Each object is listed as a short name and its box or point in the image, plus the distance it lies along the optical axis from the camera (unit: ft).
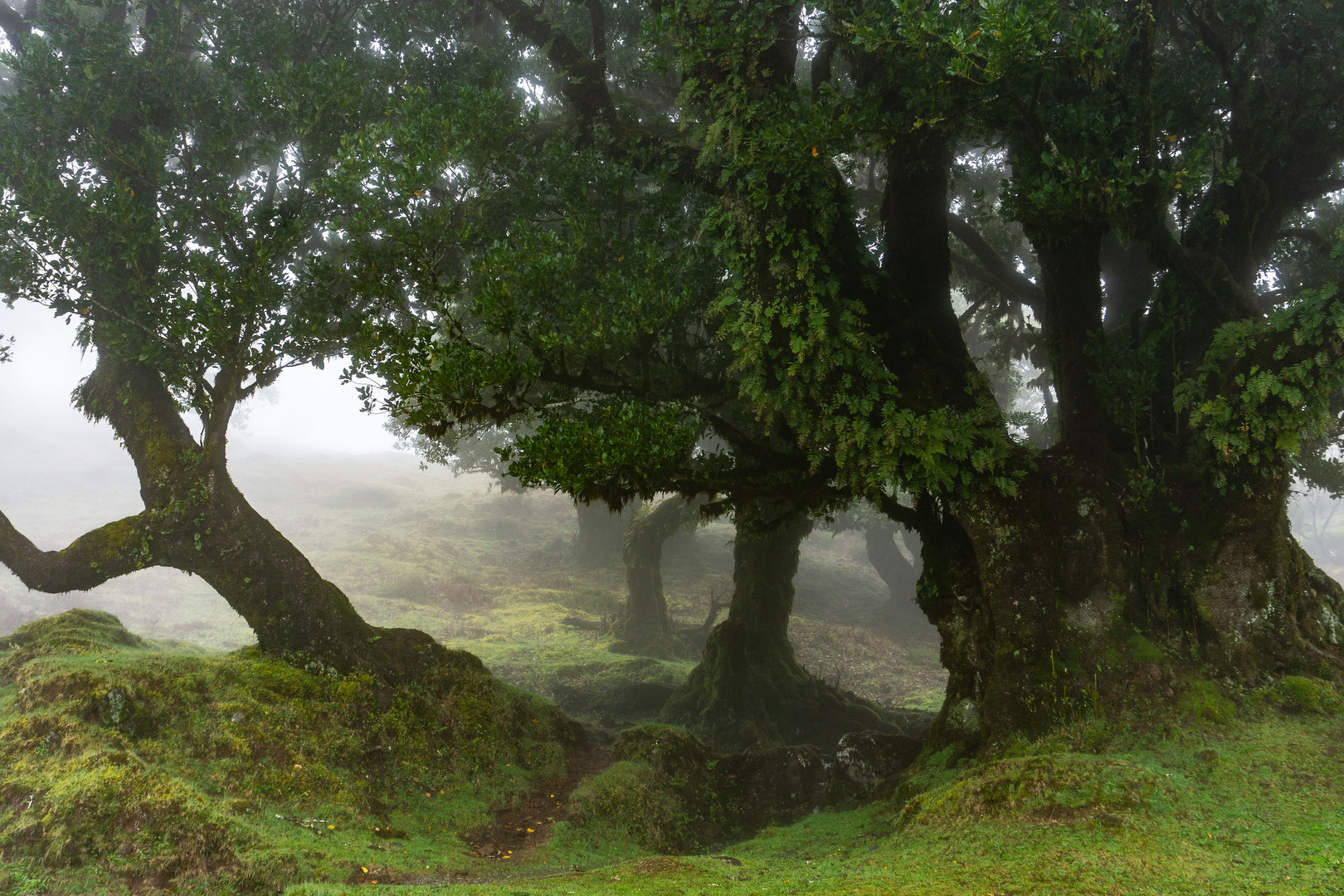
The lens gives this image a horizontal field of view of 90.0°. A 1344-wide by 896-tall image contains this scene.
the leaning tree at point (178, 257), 32.09
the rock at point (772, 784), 33.99
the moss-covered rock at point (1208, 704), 24.03
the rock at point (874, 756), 33.68
